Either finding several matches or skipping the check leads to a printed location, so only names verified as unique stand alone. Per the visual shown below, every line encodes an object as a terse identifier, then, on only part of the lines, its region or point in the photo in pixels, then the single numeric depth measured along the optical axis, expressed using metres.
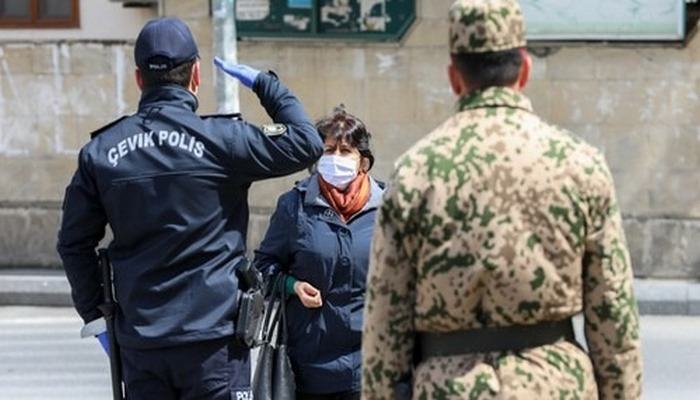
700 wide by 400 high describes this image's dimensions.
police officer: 6.50
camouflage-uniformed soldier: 4.79
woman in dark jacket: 7.39
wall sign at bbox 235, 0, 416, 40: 17.88
